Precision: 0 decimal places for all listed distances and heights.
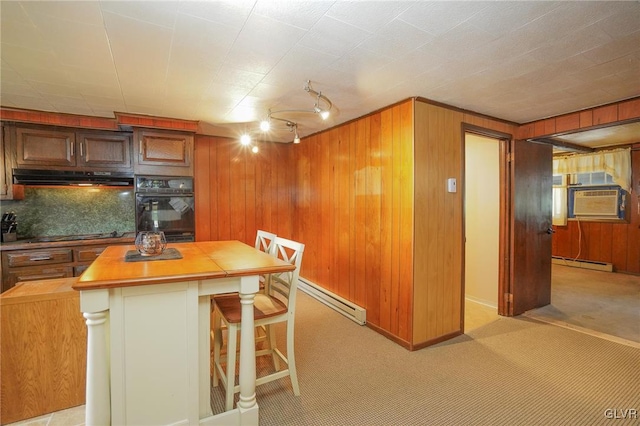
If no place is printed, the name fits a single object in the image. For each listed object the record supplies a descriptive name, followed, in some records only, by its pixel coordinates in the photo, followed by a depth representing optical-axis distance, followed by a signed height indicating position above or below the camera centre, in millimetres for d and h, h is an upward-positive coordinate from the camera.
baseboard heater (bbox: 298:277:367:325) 3139 -1099
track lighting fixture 2338 +955
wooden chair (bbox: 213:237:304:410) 1777 -688
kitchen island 1410 -647
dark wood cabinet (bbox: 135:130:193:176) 3320 +654
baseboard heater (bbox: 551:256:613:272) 5516 -1118
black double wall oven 3375 +50
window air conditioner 5469 +56
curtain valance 5098 +756
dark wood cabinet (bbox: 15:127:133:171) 3018 +655
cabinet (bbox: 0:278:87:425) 1748 -842
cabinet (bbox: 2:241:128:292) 2801 -493
